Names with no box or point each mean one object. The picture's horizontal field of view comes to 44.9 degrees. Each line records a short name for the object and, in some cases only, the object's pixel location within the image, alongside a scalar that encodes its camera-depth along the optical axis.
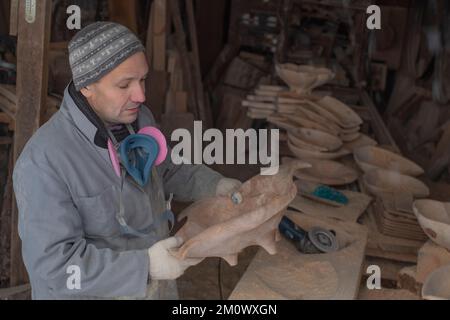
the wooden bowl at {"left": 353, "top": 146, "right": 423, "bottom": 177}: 2.84
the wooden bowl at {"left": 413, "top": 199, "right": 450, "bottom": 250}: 1.91
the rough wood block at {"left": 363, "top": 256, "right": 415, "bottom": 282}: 2.13
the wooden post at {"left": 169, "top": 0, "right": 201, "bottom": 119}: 4.59
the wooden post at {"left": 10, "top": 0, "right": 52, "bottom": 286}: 1.95
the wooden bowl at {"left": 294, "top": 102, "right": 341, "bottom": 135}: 3.30
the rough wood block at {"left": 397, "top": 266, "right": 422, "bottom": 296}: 1.84
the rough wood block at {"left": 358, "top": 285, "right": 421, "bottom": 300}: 1.78
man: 1.54
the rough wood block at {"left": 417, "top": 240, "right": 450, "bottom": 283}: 1.87
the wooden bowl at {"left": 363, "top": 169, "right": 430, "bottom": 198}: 2.60
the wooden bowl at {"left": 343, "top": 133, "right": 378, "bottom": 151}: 3.24
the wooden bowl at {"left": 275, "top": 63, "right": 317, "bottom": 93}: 3.77
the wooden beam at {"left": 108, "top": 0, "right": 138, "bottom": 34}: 3.94
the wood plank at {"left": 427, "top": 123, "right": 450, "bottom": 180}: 4.19
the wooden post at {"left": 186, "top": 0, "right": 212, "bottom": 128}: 5.04
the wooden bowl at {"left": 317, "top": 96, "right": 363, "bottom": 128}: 3.40
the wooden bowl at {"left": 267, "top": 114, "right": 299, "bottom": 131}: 3.35
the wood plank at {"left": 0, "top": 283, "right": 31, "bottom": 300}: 2.39
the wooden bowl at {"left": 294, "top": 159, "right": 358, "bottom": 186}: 2.74
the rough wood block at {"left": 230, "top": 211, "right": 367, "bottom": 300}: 1.68
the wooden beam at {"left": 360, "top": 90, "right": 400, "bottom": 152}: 3.57
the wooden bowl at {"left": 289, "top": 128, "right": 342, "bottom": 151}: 3.11
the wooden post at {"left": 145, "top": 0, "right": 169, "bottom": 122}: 4.11
